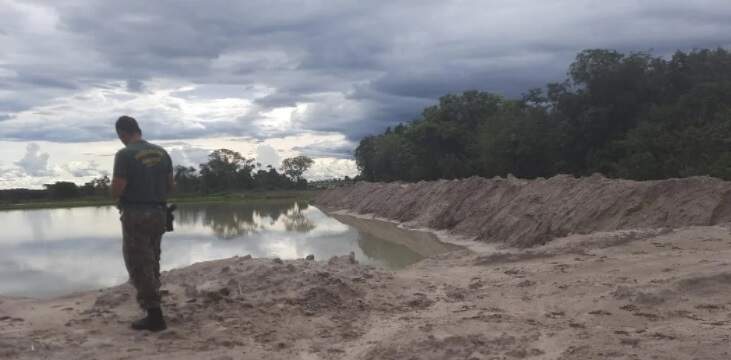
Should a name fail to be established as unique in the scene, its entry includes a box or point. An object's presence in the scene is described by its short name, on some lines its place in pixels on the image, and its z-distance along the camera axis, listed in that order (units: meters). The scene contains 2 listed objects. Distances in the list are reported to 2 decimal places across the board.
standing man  5.84
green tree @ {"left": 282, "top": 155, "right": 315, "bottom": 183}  115.12
